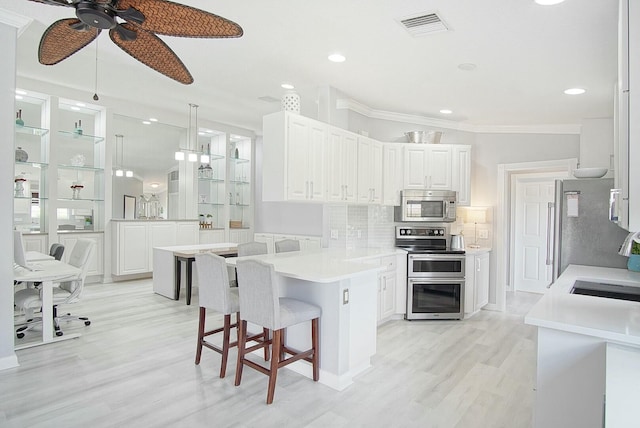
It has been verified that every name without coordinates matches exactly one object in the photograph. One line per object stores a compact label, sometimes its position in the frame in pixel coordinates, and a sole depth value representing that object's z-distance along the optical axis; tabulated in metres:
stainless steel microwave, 4.96
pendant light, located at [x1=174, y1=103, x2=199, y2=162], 6.68
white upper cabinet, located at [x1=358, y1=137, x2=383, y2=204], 4.40
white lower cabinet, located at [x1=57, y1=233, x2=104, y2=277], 5.94
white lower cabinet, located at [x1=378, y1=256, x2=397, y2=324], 4.27
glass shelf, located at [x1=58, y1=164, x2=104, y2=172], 6.07
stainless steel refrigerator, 3.44
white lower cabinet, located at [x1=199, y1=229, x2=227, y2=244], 7.64
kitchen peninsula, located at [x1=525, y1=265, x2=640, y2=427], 1.56
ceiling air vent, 2.68
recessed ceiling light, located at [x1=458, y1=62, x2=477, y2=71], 3.44
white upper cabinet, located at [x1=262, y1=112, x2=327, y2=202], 3.46
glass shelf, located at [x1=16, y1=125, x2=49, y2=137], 5.54
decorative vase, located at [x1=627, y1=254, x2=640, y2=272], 3.21
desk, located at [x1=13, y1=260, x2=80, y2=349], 3.42
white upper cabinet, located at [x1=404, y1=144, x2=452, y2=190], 4.96
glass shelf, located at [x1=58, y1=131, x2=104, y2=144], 6.09
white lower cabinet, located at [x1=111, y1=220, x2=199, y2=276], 6.35
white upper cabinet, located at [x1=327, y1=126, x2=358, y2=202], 3.96
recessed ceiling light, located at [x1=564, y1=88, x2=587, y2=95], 3.93
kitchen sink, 2.56
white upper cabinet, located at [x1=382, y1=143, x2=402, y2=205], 4.80
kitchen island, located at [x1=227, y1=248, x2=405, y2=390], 2.81
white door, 6.30
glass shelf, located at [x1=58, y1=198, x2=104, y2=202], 6.24
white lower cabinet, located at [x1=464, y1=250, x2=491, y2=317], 4.75
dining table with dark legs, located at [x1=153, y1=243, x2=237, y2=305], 5.18
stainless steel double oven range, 4.58
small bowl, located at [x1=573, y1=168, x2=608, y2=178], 3.70
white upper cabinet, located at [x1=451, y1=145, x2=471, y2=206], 5.07
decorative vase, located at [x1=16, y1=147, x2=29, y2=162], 5.43
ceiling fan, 1.73
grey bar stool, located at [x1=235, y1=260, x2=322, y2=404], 2.52
